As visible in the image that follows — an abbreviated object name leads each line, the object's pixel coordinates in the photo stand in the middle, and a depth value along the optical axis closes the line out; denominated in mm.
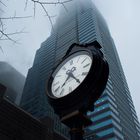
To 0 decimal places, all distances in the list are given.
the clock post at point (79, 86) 2268
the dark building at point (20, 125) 31594
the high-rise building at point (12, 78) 125688
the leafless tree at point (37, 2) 3204
